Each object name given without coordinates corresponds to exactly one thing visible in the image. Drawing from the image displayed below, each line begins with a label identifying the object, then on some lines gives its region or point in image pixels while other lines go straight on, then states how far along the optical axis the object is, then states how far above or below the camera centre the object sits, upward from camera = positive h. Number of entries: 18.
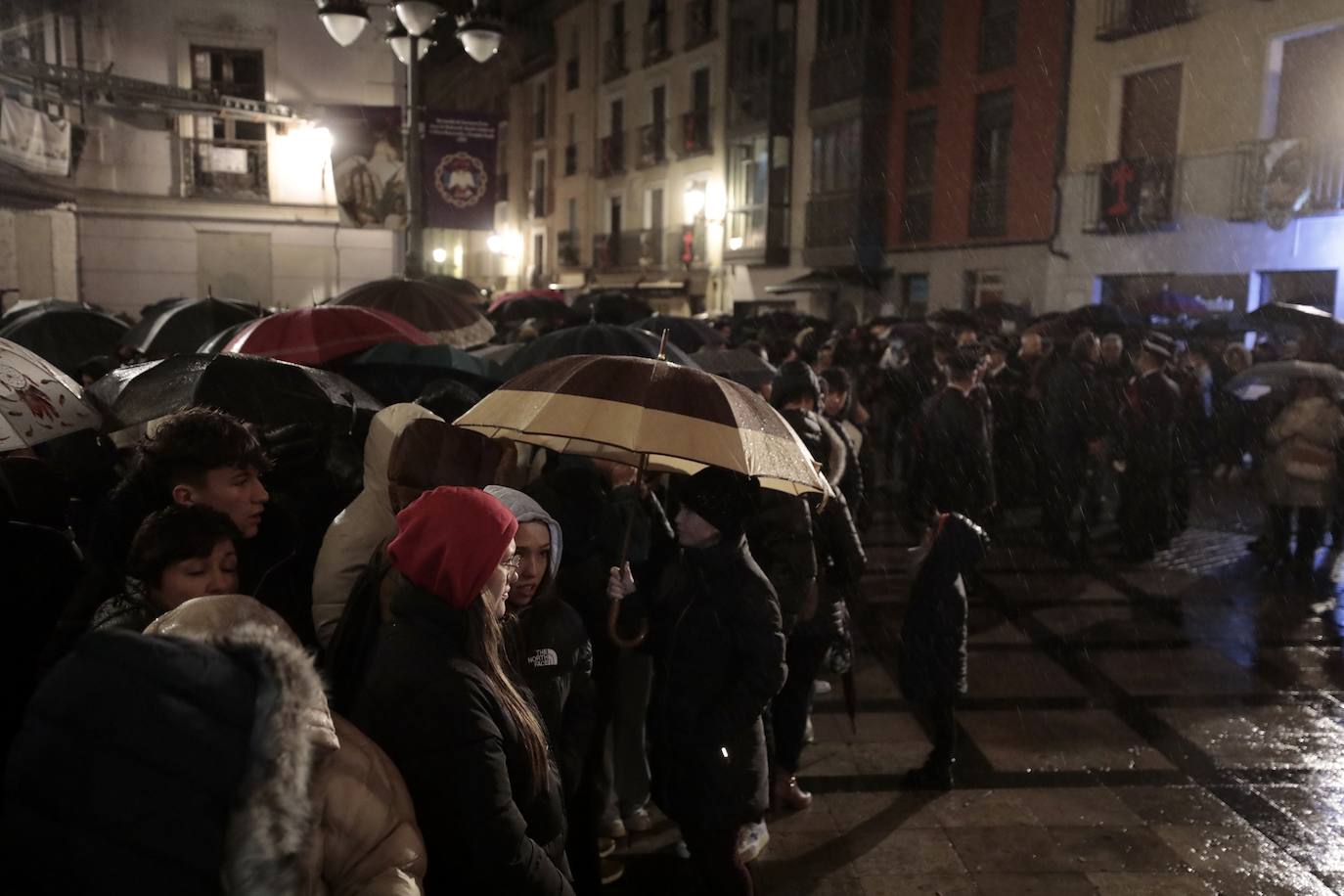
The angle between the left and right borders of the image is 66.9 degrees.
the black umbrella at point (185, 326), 6.96 -0.19
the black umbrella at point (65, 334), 7.46 -0.28
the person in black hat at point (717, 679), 3.42 -1.25
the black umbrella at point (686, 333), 10.07 -0.25
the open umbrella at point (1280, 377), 8.50 -0.49
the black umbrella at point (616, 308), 14.39 -0.02
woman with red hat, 2.04 -0.82
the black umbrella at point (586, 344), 5.39 -0.20
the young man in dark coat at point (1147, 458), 9.15 -1.28
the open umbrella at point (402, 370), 5.30 -0.34
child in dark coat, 4.83 -1.53
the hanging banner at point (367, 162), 11.81 +1.64
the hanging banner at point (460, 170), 11.77 +1.56
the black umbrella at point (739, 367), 7.03 -0.41
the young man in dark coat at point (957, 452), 7.56 -1.03
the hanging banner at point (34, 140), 10.84 +1.78
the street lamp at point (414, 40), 9.41 +2.58
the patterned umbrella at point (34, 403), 3.37 -0.37
